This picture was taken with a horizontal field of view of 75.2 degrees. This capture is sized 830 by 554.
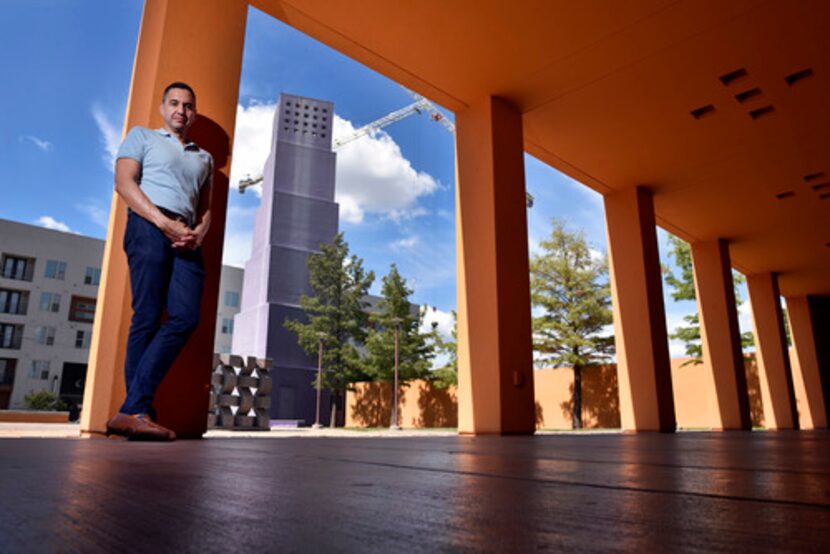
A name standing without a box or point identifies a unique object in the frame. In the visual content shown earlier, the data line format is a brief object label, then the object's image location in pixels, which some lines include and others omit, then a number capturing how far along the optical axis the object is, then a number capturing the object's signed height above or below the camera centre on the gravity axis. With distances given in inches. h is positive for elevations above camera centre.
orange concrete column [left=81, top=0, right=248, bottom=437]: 100.5 +54.4
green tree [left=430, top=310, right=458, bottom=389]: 682.8 +43.2
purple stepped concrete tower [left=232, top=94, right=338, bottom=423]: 965.2 +303.3
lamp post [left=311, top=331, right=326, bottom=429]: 754.2 +56.0
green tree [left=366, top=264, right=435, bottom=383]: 720.3 +76.7
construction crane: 1696.6 +889.8
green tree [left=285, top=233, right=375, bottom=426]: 777.6 +124.9
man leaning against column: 76.7 +20.4
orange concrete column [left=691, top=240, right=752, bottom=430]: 318.7 +39.9
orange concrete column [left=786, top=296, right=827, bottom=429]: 457.4 +24.3
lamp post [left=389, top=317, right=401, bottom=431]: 670.5 -15.4
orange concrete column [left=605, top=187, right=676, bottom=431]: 252.7 +38.5
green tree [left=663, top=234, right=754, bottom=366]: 544.4 +107.8
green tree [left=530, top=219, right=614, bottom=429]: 575.5 +101.9
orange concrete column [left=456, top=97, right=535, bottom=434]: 177.3 +39.5
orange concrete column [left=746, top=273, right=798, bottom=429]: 399.2 +33.9
